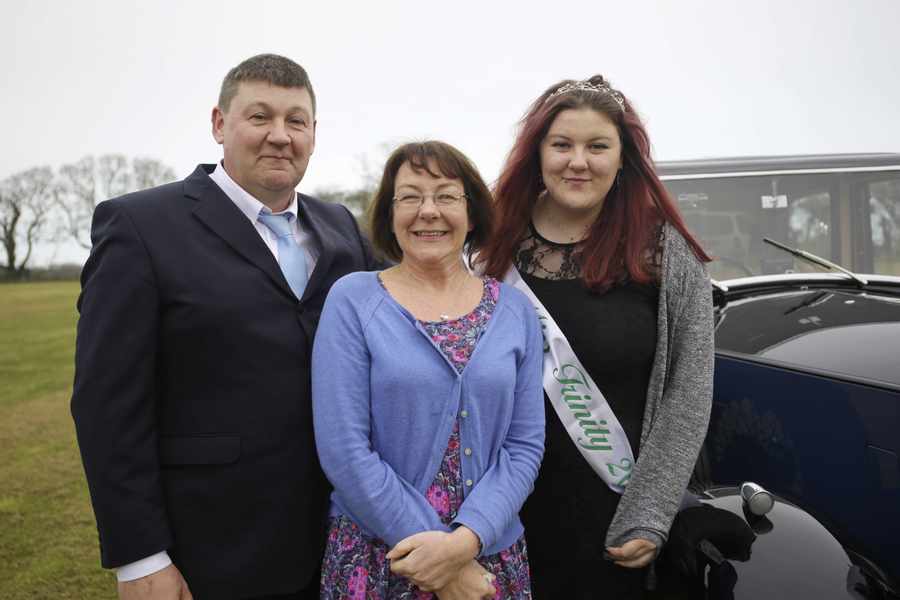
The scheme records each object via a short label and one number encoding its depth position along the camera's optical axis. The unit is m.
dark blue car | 1.79
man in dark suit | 1.55
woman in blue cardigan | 1.51
